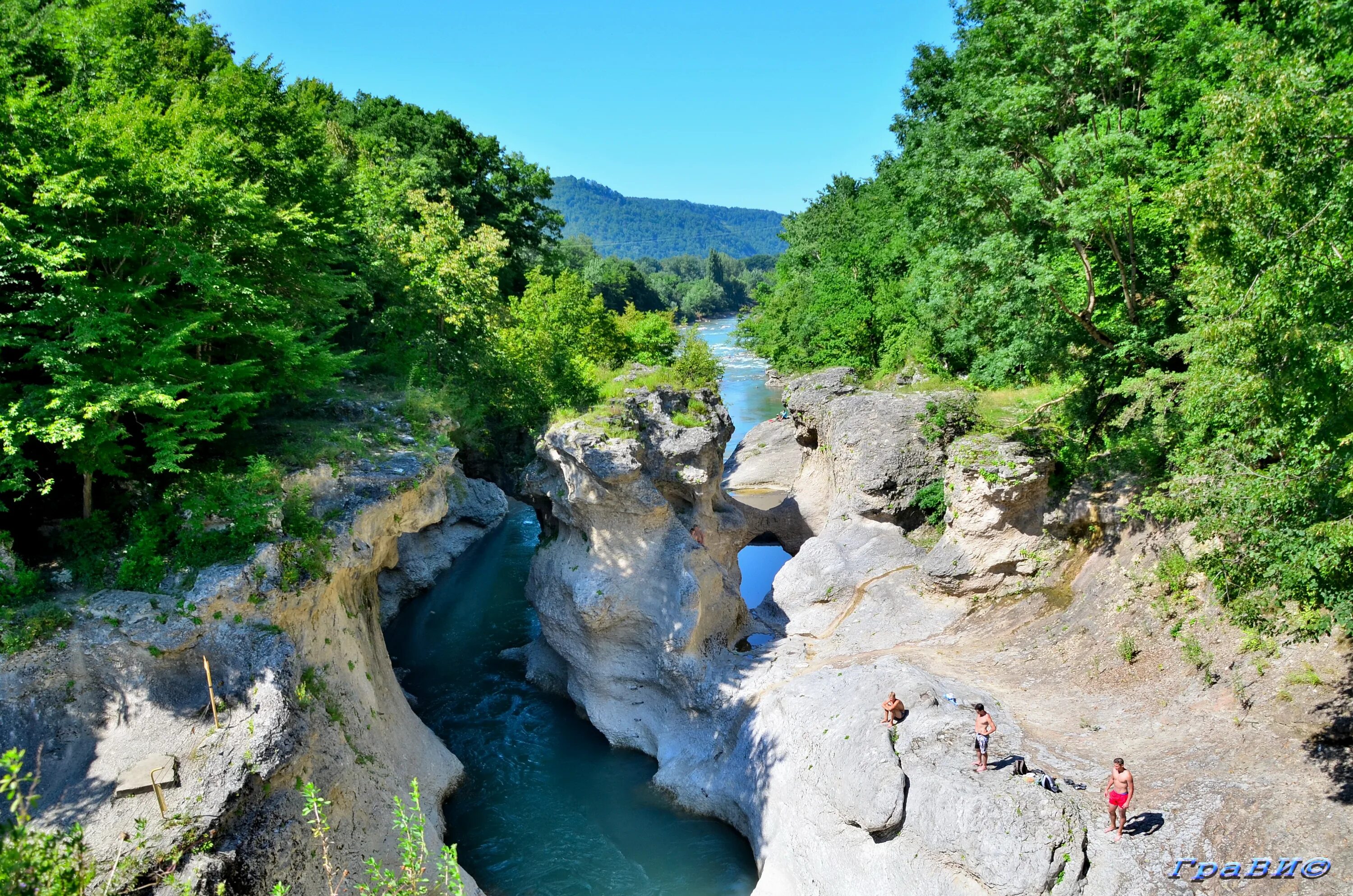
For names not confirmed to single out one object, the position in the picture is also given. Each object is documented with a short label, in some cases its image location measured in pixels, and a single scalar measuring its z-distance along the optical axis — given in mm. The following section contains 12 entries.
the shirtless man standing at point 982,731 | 13281
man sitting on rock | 14891
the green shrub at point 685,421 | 22766
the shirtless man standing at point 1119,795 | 11516
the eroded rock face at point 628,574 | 20188
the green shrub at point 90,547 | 11867
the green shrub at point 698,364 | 31369
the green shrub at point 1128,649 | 15398
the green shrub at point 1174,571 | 15344
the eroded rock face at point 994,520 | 19672
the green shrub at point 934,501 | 23859
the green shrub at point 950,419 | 24281
